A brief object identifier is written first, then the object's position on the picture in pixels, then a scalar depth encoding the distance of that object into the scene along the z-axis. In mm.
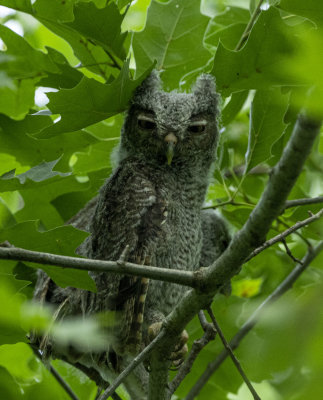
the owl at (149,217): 5734
